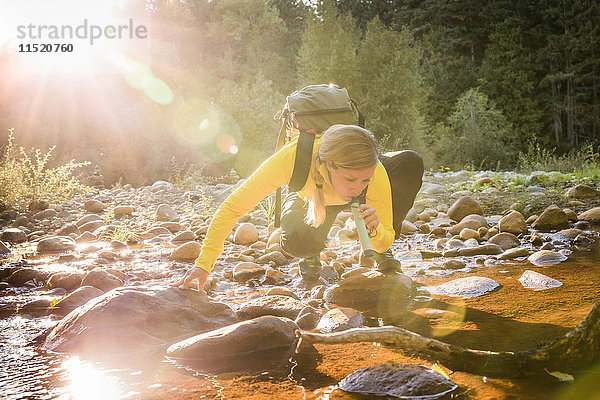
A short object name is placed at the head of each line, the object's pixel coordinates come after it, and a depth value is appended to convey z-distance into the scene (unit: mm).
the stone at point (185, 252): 4363
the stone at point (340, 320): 2488
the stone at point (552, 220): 4801
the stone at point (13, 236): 5540
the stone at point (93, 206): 8094
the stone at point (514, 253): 3736
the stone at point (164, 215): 6879
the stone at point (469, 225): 5023
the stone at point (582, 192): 6735
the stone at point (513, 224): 4730
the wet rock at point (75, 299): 2873
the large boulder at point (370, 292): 2992
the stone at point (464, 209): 5789
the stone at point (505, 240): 4203
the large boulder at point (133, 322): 2285
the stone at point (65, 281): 3430
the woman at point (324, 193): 2574
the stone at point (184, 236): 5429
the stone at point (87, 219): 6449
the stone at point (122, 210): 7602
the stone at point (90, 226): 6127
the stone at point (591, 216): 4917
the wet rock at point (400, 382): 1672
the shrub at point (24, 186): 7426
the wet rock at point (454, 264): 3621
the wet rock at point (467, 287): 2920
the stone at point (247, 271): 3688
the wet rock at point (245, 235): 5199
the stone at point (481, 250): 3959
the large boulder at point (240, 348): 2096
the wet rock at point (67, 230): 5797
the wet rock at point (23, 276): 3561
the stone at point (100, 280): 3258
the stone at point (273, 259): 4203
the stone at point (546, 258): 3492
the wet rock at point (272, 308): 2717
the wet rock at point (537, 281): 2867
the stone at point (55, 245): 4895
